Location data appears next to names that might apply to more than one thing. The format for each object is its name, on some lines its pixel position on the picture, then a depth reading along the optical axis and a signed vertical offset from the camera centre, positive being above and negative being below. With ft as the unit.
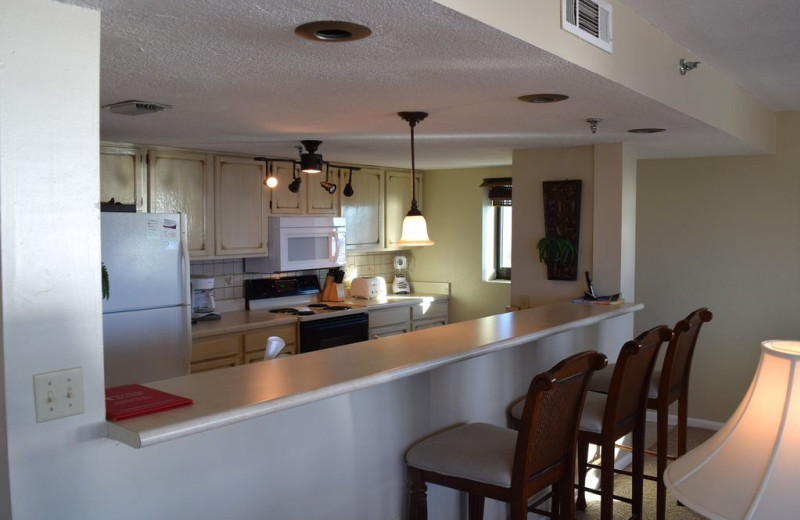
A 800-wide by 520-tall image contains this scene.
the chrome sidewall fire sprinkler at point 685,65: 10.00 +2.41
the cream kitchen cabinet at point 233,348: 13.91 -2.38
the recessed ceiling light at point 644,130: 11.89 +1.75
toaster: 18.98 -1.48
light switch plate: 4.66 -1.09
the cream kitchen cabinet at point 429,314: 19.48 -2.34
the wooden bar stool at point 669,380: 10.39 -2.33
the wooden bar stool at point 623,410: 8.95 -2.42
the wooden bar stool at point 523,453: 6.97 -2.37
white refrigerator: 11.93 -1.16
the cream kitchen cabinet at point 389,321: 17.89 -2.34
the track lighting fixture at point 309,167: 13.39 +1.32
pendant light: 11.86 +0.08
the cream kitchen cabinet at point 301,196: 16.70 +0.93
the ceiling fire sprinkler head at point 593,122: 10.54 +1.71
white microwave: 16.61 -0.29
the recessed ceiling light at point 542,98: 8.65 +1.69
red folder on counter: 5.16 -1.31
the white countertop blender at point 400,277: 20.80 -1.34
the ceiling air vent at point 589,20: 6.99 +2.22
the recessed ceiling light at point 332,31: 5.60 +1.67
